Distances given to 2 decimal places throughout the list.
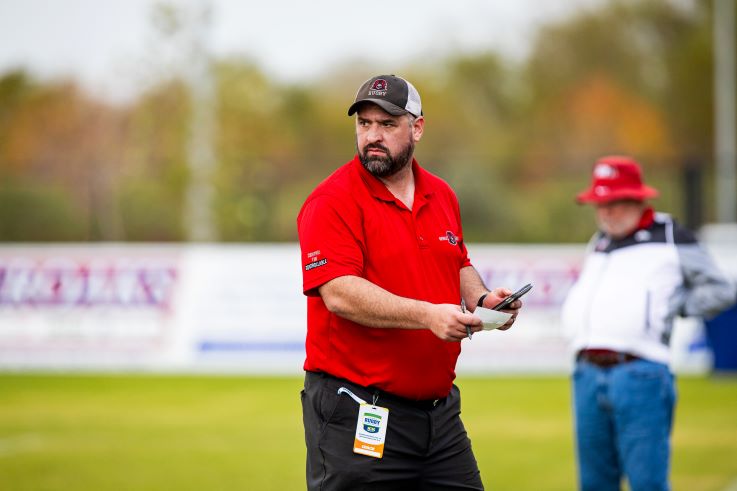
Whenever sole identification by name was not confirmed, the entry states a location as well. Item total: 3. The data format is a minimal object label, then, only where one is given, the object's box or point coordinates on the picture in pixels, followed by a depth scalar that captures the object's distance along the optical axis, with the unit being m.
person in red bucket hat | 13.43
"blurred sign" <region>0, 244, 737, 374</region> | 34.91
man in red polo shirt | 10.01
